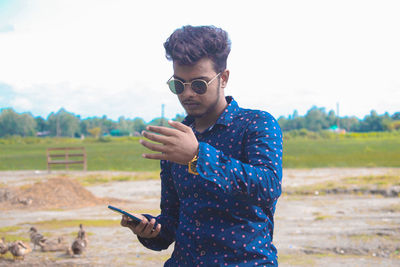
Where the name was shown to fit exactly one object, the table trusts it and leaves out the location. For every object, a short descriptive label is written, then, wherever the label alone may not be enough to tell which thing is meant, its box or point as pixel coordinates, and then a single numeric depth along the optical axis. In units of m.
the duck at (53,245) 8.09
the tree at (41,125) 106.21
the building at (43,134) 109.84
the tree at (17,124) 81.75
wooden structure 26.51
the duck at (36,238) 8.15
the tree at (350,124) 125.14
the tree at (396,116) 107.75
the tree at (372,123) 107.31
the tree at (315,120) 130.38
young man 2.04
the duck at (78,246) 7.68
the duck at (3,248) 7.57
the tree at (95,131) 112.88
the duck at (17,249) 7.43
